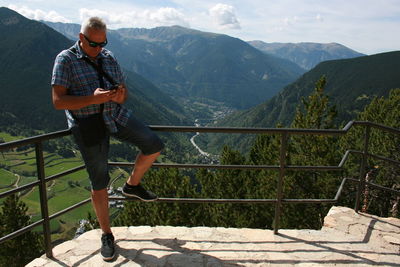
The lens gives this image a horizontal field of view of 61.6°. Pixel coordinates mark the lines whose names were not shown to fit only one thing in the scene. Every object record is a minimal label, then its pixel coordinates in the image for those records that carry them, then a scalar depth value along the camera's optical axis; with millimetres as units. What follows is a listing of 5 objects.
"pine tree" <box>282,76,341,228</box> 15343
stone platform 3609
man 2957
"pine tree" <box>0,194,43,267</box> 20312
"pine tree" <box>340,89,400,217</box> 14281
